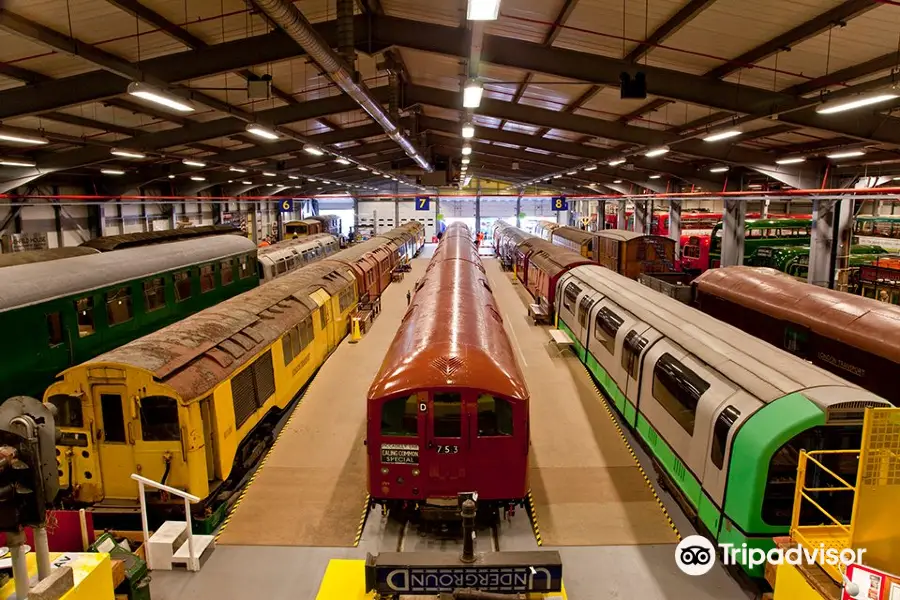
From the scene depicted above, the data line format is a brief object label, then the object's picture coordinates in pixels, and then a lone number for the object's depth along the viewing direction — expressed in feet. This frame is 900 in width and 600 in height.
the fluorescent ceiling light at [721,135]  42.02
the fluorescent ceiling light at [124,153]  55.21
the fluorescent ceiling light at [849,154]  51.08
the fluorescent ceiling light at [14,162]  56.52
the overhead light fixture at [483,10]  18.80
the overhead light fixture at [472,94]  31.89
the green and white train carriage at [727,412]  18.16
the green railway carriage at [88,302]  27.43
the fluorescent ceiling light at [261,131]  44.78
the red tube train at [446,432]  21.90
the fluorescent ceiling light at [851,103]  28.07
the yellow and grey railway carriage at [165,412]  21.88
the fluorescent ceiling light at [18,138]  40.55
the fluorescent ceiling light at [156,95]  28.29
